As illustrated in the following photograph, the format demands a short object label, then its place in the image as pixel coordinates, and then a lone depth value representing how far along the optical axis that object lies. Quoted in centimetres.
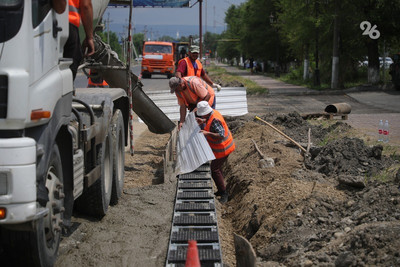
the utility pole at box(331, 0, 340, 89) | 3033
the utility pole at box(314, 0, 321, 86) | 3297
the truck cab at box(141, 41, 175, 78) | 4762
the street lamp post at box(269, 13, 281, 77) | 5691
